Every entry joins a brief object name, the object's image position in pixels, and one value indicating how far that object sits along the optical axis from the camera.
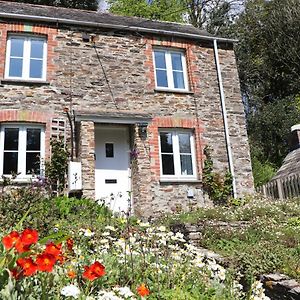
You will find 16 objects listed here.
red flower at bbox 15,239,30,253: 2.38
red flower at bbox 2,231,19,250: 2.46
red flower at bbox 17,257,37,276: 2.30
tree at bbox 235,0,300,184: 23.00
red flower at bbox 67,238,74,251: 3.06
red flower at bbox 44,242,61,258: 2.44
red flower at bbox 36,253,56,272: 2.34
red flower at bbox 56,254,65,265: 2.62
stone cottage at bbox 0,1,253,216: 11.20
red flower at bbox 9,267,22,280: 2.33
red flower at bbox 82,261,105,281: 2.50
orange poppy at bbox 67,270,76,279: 2.72
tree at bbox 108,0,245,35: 26.86
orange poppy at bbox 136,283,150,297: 2.58
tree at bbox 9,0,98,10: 24.83
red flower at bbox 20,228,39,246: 2.41
